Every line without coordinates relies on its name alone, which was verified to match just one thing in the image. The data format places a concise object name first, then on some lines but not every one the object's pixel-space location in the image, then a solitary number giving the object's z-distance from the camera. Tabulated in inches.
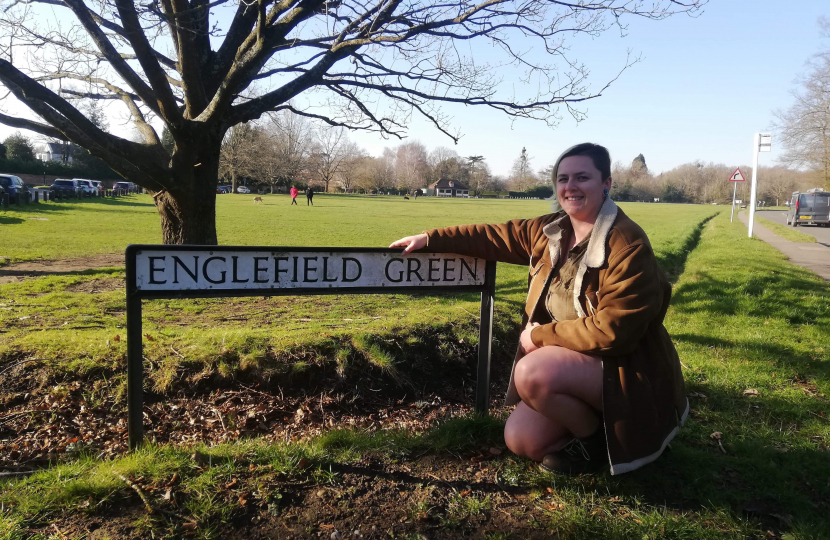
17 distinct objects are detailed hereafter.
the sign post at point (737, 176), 1052.9
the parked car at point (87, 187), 1612.3
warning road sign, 1053.2
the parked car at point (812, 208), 1186.6
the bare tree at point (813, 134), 1609.3
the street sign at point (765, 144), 742.5
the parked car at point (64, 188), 1346.0
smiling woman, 95.2
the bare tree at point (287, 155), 2364.7
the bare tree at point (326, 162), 2755.9
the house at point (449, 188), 4573.8
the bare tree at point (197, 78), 222.8
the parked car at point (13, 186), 995.3
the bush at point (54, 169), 2226.9
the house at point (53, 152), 2558.1
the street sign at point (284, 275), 108.6
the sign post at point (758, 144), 739.4
